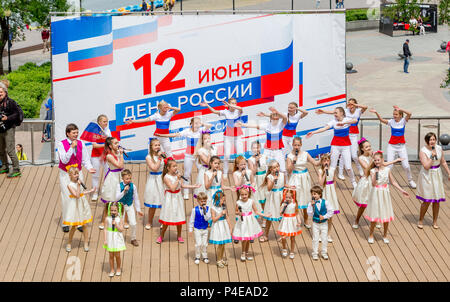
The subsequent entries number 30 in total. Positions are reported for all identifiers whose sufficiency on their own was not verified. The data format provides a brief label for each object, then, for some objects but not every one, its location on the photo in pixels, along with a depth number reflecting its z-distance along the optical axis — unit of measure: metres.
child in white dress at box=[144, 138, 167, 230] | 14.95
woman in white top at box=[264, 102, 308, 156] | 17.19
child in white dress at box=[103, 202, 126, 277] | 12.91
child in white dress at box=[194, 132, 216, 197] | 15.08
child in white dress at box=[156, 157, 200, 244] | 14.12
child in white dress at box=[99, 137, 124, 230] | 14.89
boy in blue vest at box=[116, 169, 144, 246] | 13.90
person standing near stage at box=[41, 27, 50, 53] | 42.04
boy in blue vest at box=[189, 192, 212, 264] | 13.34
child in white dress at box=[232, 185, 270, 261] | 13.48
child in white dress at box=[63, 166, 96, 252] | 13.88
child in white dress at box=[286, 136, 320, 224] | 15.14
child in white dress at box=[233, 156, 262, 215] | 14.36
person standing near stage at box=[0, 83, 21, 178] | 17.12
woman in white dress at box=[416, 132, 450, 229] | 15.10
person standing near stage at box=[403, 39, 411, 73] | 37.38
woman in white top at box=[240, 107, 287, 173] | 16.67
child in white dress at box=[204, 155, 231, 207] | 14.23
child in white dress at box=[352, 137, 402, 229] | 14.91
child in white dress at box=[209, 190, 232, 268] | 13.34
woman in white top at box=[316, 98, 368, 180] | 17.40
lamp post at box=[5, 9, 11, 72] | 34.34
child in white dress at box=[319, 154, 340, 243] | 14.49
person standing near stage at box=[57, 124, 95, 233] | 14.62
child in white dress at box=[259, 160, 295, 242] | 14.34
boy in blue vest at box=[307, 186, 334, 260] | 13.60
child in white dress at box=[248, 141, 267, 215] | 15.18
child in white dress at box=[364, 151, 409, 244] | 14.41
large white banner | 18.22
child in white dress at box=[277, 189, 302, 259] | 13.76
